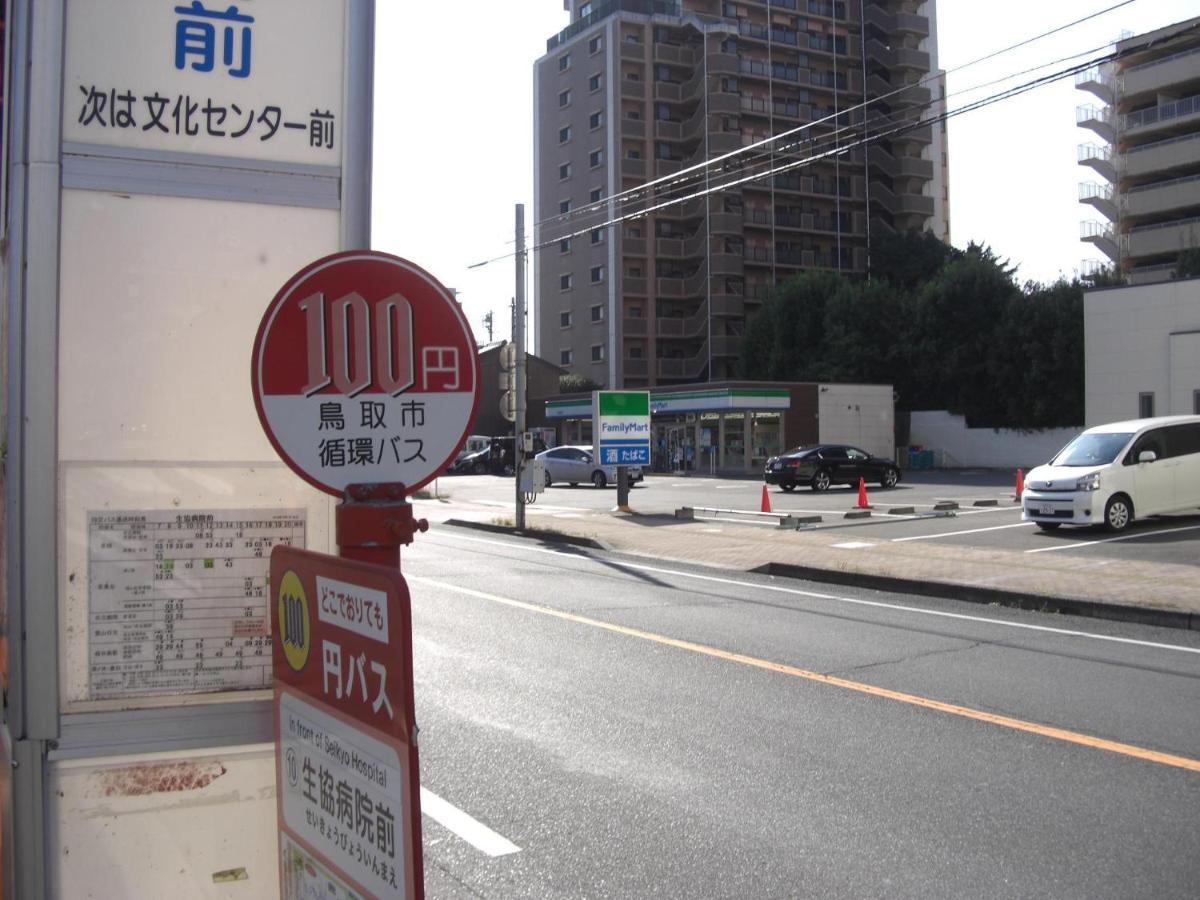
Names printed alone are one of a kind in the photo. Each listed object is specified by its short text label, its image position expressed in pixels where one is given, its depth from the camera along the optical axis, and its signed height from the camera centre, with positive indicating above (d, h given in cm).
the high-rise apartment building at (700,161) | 6669 +1987
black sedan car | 3362 +1
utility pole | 2164 +221
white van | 1725 -14
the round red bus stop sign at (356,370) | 264 +25
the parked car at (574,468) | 4128 +0
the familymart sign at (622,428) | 2505 +96
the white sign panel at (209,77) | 292 +111
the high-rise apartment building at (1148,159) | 5616 +1693
